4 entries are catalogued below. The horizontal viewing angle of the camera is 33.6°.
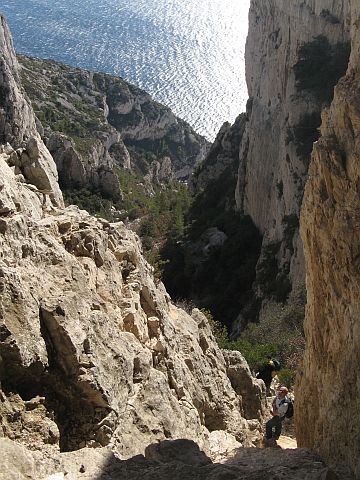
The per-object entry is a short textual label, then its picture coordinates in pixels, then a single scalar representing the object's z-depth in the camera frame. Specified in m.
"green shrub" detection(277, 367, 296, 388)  23.00
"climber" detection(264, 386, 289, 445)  14.79
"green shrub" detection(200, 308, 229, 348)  27.92
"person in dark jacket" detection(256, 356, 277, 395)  21.97
